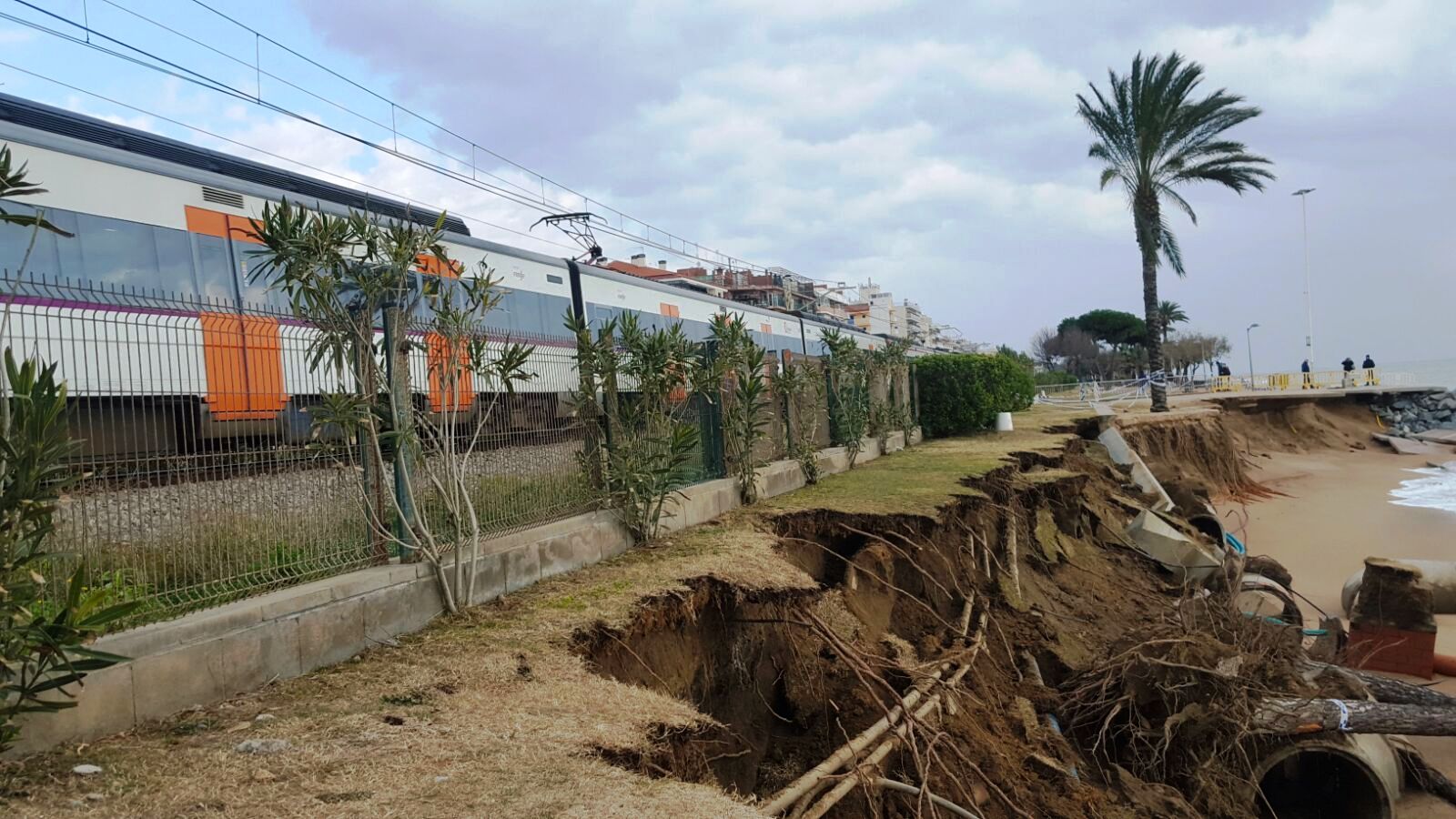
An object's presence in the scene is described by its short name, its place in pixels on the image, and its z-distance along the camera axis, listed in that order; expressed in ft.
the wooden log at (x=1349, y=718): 22.76
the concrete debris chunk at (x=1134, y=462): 55.82
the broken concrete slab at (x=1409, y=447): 104.99
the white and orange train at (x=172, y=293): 14.35
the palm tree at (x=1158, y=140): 77.05
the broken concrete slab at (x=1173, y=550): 41.83
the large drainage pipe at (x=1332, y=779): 23.30
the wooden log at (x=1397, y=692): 26.22
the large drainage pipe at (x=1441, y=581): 35.29
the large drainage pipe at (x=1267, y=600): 37.50
